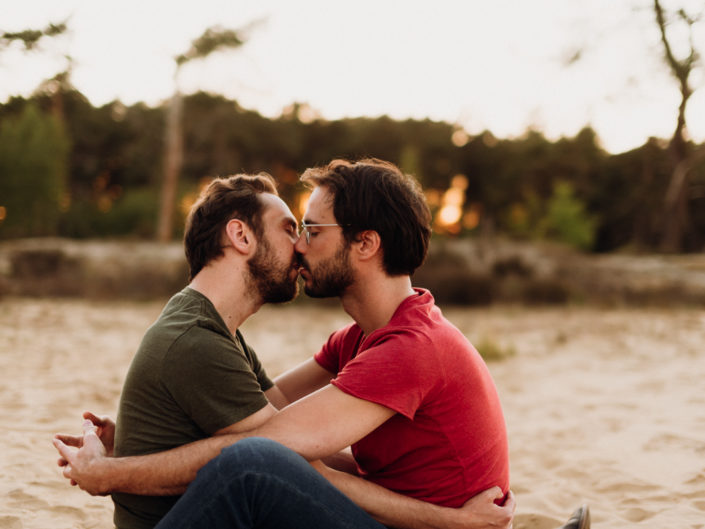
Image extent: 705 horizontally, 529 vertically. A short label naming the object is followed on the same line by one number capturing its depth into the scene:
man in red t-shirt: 1.84
